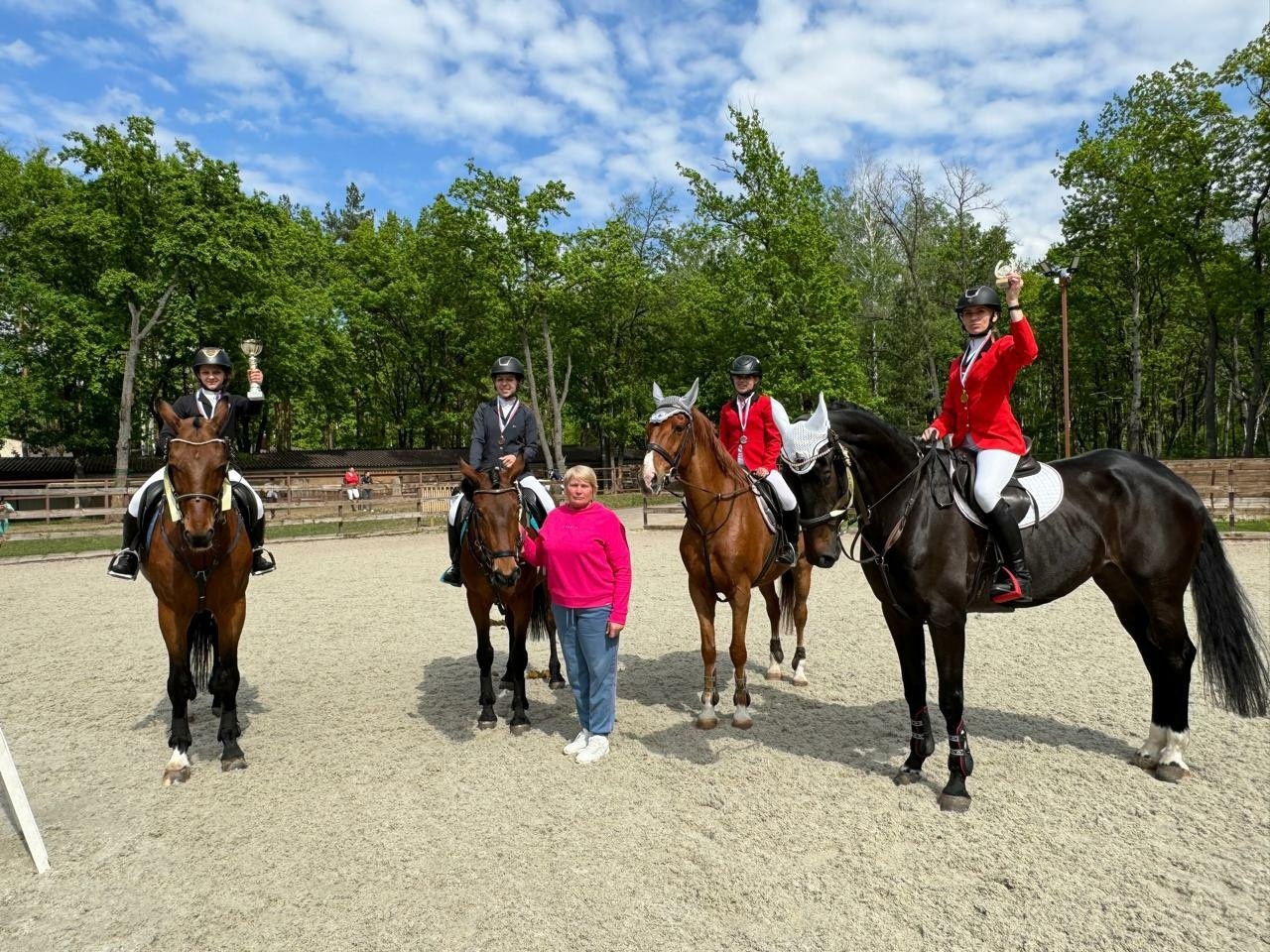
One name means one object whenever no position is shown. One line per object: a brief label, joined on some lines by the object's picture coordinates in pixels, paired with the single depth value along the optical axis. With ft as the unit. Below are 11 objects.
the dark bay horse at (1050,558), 14.85
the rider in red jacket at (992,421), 14.96
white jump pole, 12.34
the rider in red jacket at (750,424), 22.88
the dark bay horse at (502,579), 16.44
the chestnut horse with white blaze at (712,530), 18.30
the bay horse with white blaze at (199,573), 15.14
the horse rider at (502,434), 20.51
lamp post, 59.31
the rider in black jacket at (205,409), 17.52
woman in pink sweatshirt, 16.51
